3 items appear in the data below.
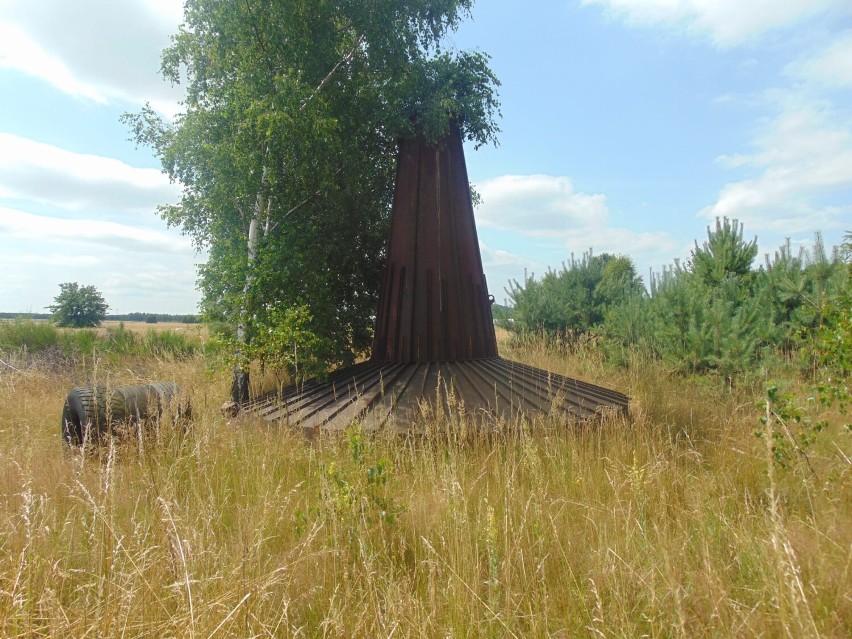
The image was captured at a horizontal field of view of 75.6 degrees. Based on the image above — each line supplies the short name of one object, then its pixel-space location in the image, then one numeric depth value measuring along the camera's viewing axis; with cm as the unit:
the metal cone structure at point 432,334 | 613
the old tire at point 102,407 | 561
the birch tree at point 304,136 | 790
